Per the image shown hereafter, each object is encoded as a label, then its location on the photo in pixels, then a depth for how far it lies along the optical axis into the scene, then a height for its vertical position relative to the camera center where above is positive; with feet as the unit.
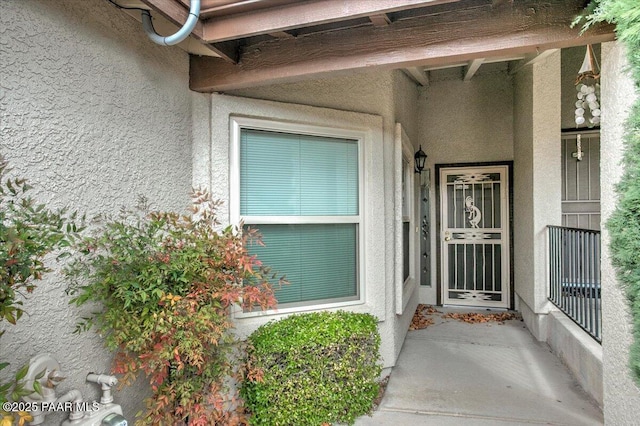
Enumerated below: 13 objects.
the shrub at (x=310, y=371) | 9.34 -3.94
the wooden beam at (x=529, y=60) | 16.67 +7.53
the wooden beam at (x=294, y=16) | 6.86 +4.04
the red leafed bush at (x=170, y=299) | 6.53 -1.48
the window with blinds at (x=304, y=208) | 10.77 +0.37
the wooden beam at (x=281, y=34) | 8.57 +4.34
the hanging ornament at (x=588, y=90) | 10.57 +4.08
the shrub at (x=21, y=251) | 4.11 -0.35
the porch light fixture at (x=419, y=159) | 22.21 +3.68
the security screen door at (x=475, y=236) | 22.39 -1.00
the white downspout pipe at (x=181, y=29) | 7.07 +3.79
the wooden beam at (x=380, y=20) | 7.45 +4.16
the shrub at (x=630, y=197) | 5.79 +0.36
